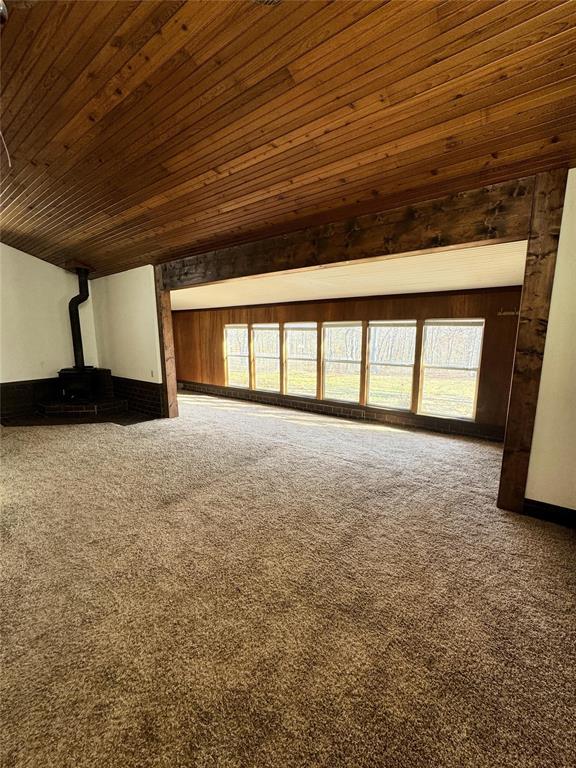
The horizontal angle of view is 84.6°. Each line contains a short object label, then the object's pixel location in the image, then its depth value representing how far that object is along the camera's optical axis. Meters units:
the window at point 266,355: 6.74
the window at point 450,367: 4.62
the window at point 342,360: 5.70
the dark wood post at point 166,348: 5.26
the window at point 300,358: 6.23
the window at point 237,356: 7.22
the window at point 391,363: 5.15
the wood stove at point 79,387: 5.84
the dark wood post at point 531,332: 2.19
